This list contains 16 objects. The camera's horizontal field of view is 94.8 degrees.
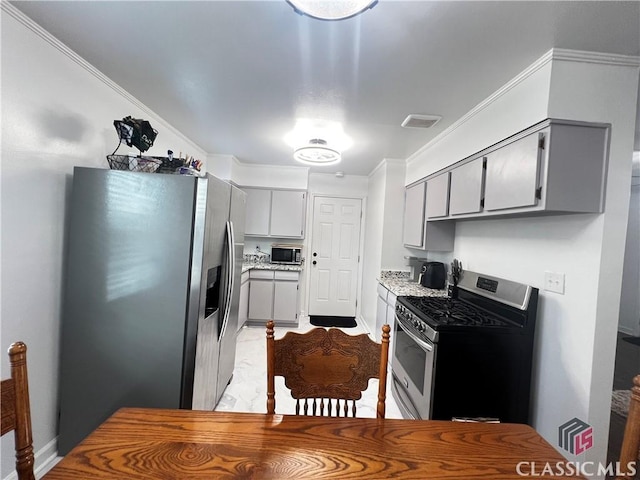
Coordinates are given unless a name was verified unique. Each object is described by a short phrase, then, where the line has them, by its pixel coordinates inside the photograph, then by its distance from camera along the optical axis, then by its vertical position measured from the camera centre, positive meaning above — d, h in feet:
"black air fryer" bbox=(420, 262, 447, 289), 10.17 -1.12
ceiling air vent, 7.87 +3.34
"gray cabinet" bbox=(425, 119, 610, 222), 5.04 +1.47
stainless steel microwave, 14.92 -1.14
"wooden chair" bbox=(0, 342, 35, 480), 2.56 -1.75
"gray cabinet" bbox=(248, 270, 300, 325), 13.97 -3.02
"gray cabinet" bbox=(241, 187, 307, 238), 14.84 +0.99
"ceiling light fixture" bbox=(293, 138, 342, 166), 9.53 +2.74
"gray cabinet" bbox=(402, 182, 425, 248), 10.29 +0.95
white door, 16.38 -1.22
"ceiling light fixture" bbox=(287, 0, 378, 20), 3.28 +2.57
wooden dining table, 2.53 -2.06
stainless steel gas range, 5.92 -2.46
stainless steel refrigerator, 5.60 -1.37
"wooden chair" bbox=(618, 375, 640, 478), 2.54 -1.57
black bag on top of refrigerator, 6.10 +1.88
